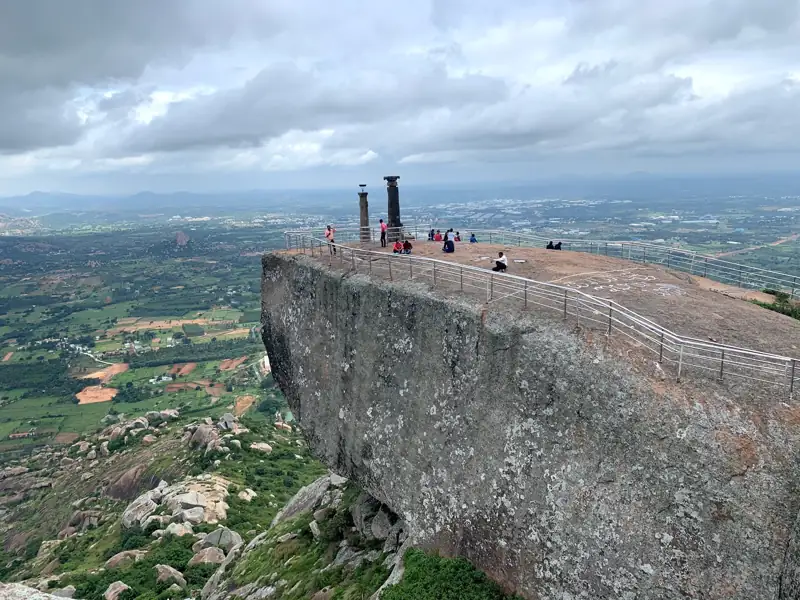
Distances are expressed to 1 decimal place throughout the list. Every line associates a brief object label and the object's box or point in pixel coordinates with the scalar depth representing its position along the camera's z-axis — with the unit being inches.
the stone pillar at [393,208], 1090.7
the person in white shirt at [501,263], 775.7
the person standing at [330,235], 976.8
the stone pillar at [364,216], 1100.8
